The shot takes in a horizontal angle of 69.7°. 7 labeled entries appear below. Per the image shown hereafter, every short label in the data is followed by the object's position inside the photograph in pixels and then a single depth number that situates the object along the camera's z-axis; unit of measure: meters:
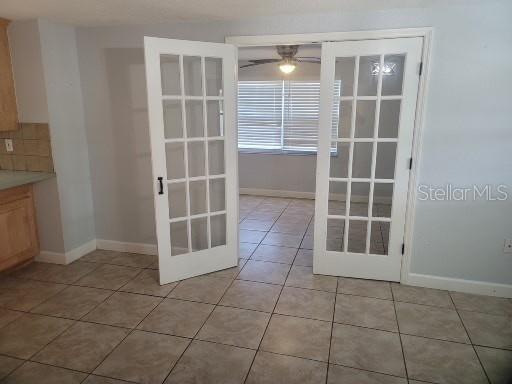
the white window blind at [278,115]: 6.07
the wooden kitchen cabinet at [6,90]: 3.23
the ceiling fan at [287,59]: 4.05
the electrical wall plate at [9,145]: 3.53
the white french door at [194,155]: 2.95
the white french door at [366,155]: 2.89
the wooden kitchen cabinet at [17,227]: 3.21
